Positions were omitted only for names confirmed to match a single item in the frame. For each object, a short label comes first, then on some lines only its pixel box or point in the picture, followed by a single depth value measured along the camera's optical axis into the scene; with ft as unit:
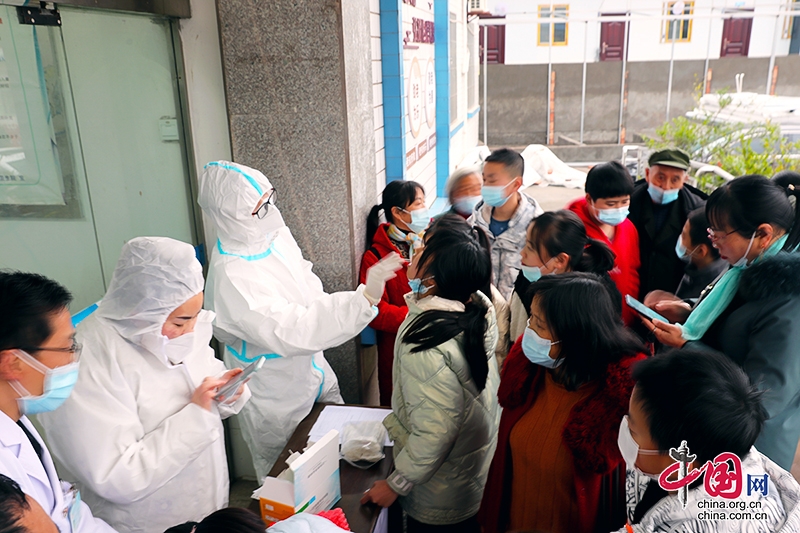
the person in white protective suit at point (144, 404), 4.89
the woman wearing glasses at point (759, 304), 5.76
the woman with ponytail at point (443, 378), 5.75
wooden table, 5.84
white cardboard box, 5.27
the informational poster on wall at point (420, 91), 14.90
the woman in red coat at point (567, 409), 5.12
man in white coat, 4.02
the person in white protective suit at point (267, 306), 7.25
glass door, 6.29
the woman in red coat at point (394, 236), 9.66
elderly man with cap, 10.19
